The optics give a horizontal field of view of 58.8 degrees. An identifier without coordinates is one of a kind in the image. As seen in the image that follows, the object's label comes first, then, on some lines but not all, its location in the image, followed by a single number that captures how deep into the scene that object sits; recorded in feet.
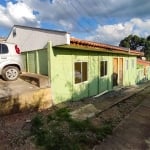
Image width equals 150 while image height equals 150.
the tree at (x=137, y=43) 109.62
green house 20.67
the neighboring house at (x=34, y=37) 20.44
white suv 19.17
